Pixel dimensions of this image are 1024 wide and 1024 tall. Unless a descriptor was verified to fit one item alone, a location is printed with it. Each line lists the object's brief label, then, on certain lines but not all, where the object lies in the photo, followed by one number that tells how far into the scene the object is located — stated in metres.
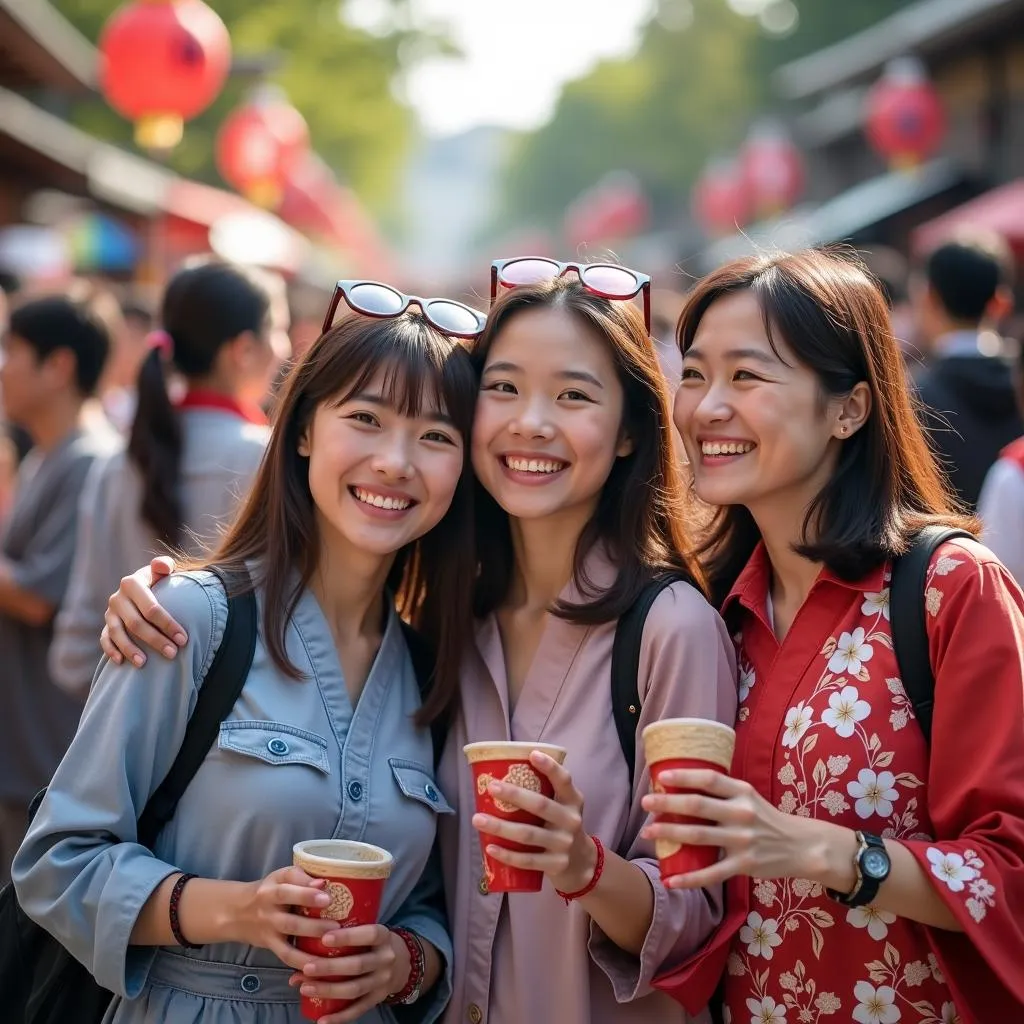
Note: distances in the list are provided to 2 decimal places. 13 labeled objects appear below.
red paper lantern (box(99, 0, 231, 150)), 9.95
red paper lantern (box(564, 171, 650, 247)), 39.06
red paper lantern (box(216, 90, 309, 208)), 15.67
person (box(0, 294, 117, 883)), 4.98
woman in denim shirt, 2.52
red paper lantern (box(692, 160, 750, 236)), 26.41
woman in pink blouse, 2.66
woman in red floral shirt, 2.32
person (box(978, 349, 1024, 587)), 4.28
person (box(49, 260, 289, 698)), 4.43
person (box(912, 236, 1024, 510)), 5.11
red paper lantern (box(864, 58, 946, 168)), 16.78
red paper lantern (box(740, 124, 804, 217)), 24.88
